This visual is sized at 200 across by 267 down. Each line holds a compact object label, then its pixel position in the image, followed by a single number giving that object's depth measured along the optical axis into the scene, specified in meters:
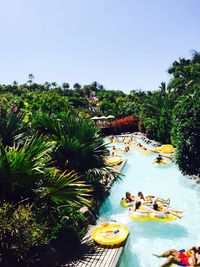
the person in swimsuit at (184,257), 6.87
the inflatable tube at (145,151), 23.77
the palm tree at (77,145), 9.12
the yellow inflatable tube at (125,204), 12.17
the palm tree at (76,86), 81.01
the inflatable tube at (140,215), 10.81
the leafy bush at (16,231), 5.02
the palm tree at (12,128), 6.97
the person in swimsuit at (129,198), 12.47
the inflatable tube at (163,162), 20.18
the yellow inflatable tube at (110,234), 7.59
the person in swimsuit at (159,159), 20.24
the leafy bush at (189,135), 11.80
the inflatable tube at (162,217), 10.64
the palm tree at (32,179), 5.00
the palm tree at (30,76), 97.83
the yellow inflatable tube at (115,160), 18.50
